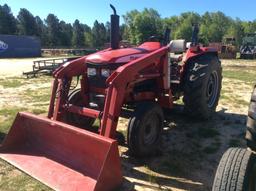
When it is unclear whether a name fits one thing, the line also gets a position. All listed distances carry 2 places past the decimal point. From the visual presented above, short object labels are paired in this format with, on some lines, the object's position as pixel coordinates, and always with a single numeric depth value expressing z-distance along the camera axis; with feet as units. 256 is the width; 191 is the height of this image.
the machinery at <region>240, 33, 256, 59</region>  65.40
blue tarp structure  76.77
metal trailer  33.55
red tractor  8.72
